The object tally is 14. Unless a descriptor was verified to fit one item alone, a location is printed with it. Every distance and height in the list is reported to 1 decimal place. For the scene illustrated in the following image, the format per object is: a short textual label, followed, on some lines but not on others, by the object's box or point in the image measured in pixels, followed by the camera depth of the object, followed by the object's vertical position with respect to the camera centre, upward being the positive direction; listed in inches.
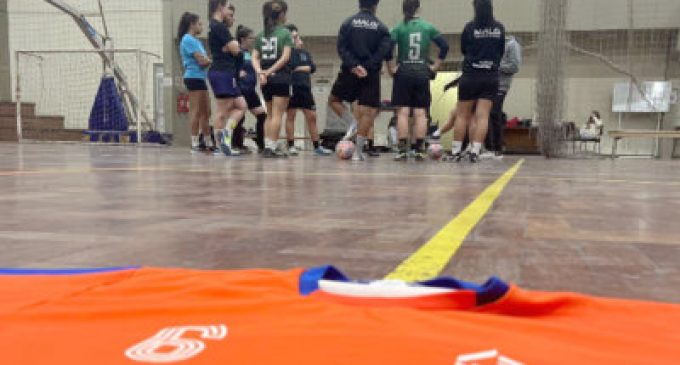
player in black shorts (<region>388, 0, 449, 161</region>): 279.0 +30.9
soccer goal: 566.3 +33.2
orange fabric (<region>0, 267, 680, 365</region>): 31.4 -12.4
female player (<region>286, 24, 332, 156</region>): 335.3 +22.5
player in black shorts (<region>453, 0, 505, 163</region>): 271.6 +32.4
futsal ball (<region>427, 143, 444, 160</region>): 308.7 -10.6
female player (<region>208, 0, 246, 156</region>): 305.7 +30.8
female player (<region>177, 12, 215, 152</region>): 322.0 +35.0
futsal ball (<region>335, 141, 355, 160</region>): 288.2 -9.6
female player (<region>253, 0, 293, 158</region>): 295.3 +36.7
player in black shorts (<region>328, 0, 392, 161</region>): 274.4 +35.1
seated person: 544.7 +5.8
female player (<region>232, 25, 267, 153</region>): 353.4 +28.3
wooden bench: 377.4 -0.2
